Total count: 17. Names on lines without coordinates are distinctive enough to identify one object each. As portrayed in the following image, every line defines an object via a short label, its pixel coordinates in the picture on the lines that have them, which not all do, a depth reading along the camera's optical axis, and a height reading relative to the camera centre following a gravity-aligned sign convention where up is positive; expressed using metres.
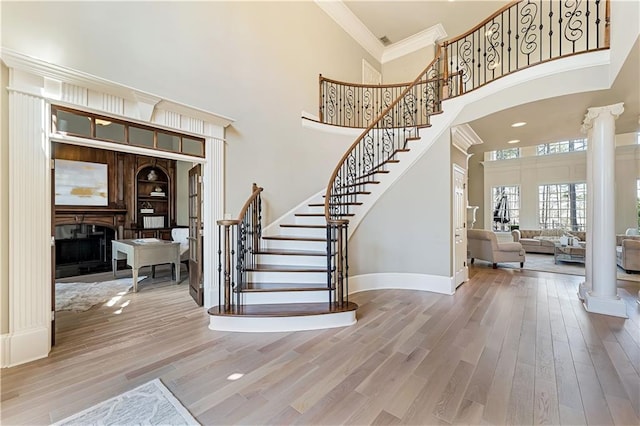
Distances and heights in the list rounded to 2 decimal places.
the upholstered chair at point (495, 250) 6.34 -0.89
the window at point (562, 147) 9.45 +2.36
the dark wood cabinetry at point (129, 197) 6.14 +0.45
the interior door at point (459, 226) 4.67 -0.25
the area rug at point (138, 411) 1.68 -1.30
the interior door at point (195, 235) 3.81 -0.32
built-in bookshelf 7.23 +0.43
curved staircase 3.07 -0.46
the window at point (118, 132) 2.66 +0.92
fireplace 6.02 -0.83
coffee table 6.73 -1.05
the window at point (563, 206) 9.30 +0.22
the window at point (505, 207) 10.34 +0.22
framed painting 5.93 +0.69
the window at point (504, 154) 10.82 +2.38
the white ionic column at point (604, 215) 3.50 -0.04
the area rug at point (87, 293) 3.89 -1.32
